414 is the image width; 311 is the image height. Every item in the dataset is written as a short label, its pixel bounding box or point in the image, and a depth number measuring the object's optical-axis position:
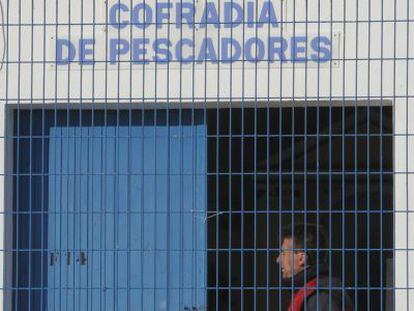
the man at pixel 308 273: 13.16
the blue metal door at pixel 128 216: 14.12
